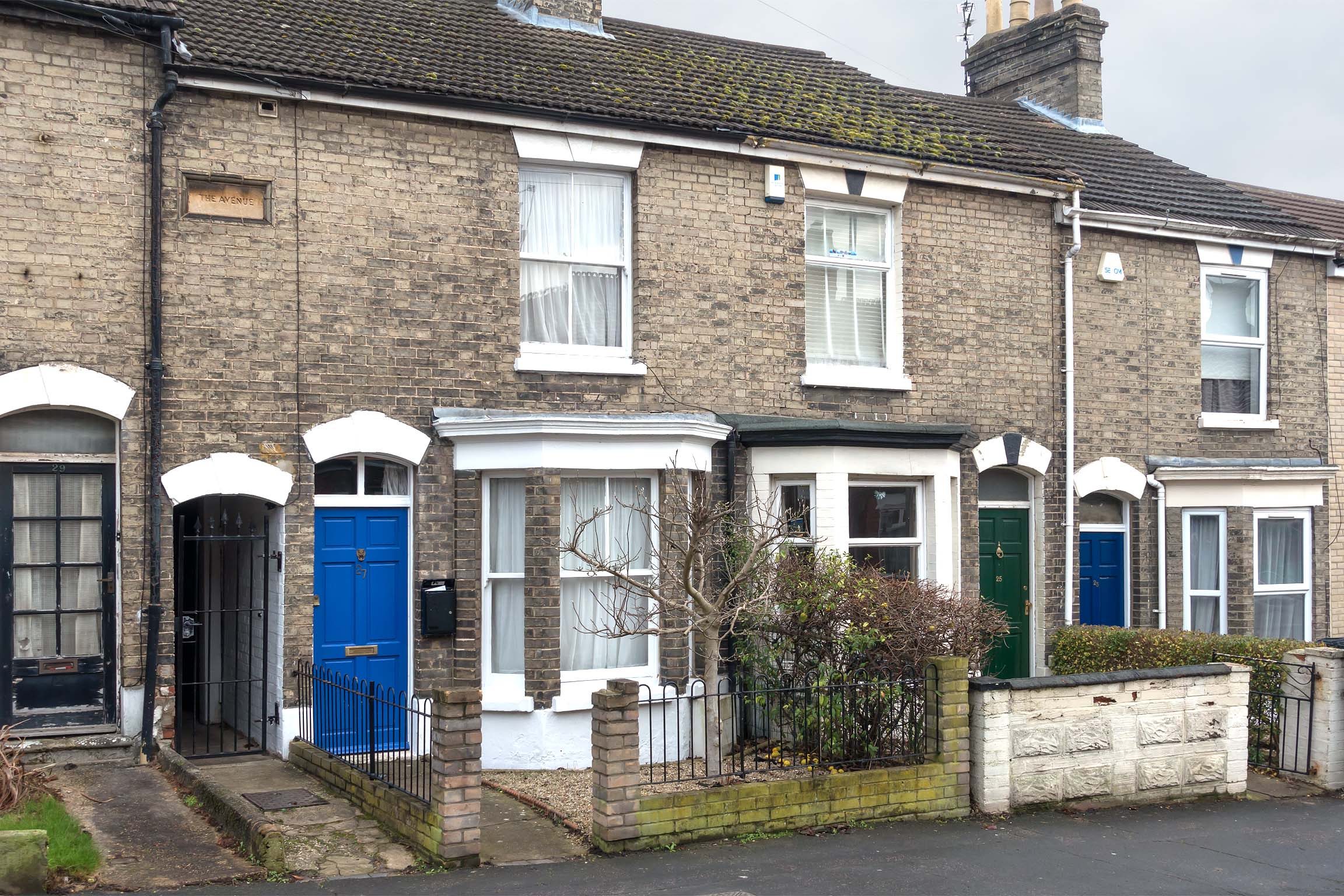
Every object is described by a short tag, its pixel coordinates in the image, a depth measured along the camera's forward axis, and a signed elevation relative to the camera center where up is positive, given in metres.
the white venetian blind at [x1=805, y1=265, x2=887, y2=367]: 13.72 +1.90
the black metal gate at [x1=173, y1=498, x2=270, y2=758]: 11.29 -1.28
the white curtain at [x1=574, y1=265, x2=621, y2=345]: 12.47 +1.83
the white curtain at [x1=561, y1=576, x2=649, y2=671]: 11.67 -1.22
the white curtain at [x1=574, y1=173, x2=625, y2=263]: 12.46 +2.70
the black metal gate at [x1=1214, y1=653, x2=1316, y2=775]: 11.14 -2.06
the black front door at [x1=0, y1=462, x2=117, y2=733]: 10.09 -0.85
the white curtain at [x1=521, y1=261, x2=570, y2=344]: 12.19 +1.82
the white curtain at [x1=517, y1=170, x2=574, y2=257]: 12.20 +2.70
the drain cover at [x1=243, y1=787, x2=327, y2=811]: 9.15 -2.28
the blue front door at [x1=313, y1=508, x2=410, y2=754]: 11.20 -0.98
